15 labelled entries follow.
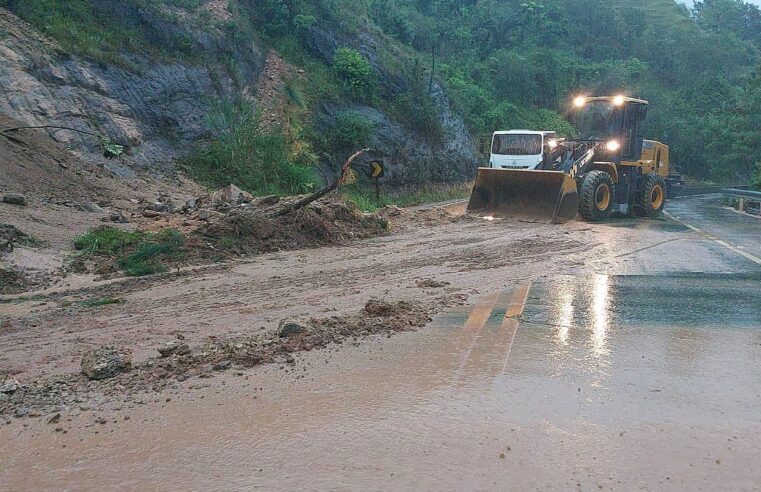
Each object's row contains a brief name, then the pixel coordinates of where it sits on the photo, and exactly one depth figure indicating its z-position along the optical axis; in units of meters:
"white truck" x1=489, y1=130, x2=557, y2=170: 20.89
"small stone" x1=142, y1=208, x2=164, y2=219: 13.97
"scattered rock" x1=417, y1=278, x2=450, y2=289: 9.23
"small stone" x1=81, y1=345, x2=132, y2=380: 5.38
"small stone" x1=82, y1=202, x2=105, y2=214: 13.76
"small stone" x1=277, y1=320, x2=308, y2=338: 6.57
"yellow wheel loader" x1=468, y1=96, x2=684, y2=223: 18.30
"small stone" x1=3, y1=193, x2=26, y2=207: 12.06
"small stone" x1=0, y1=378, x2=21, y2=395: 5.02
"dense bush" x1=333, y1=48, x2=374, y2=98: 31.14
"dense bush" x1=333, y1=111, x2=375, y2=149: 28.17
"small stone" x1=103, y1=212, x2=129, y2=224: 13.10
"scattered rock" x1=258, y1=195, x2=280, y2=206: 14.22
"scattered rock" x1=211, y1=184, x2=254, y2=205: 14.91
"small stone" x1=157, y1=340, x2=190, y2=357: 5.91
